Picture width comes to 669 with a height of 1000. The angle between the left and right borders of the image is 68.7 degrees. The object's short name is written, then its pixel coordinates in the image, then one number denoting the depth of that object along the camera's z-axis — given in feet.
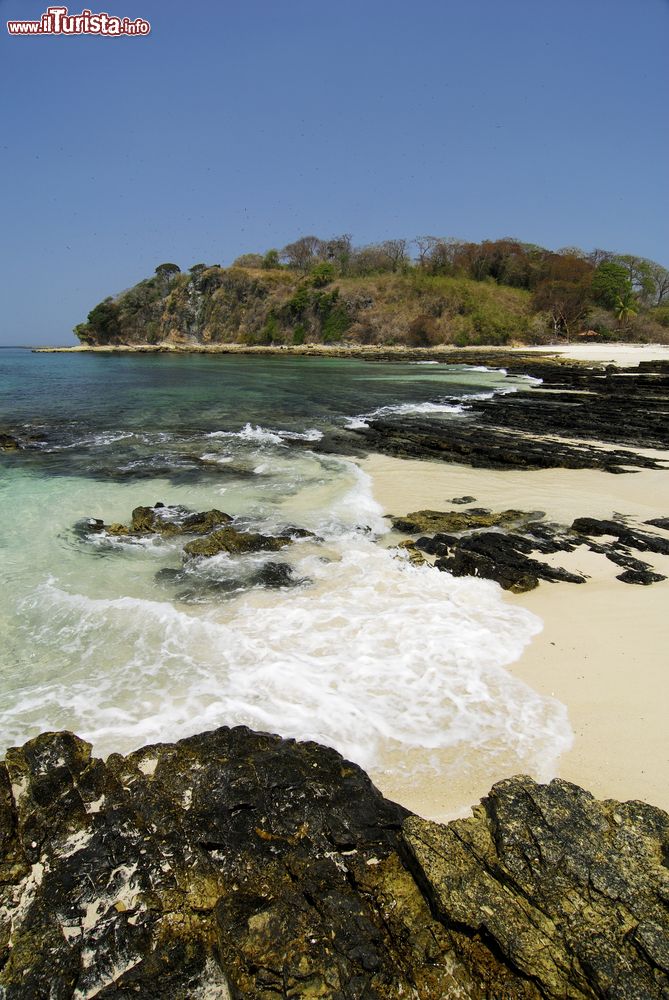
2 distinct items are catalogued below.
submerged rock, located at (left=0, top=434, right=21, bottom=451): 45.96
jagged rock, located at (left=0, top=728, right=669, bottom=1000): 6.90
